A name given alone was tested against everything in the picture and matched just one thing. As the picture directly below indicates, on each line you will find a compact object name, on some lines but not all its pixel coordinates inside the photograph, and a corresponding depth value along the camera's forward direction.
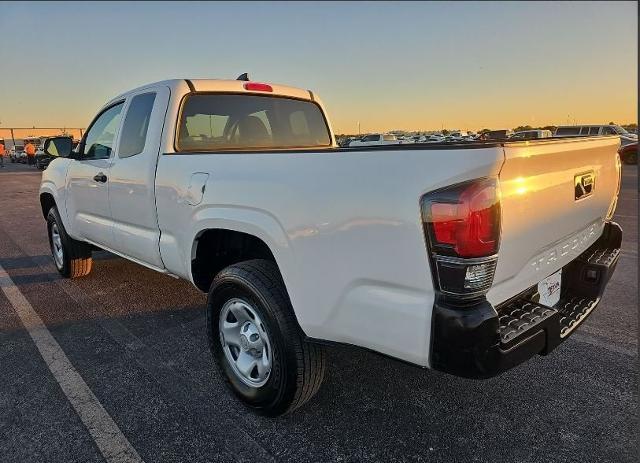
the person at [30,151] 35.42
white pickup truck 1.71
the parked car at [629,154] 20.59
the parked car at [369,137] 27.31
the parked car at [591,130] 22.25
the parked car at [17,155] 47.76
